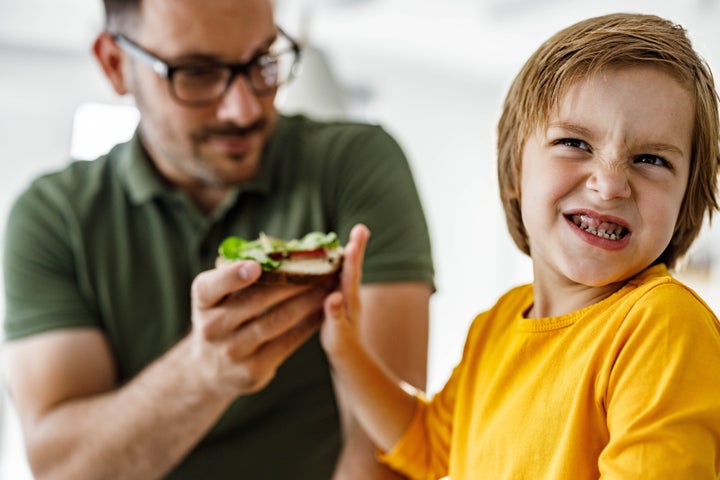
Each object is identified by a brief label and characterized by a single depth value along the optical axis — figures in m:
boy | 0.62
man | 1.32
